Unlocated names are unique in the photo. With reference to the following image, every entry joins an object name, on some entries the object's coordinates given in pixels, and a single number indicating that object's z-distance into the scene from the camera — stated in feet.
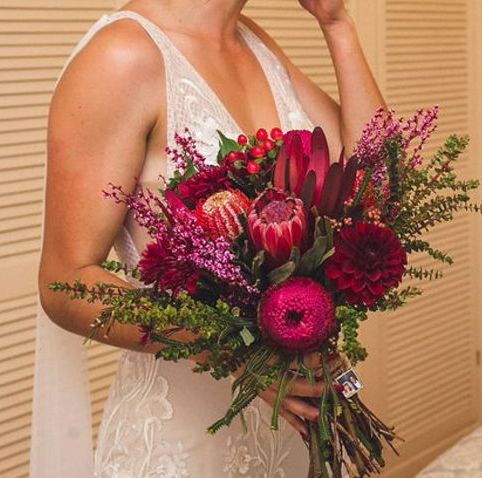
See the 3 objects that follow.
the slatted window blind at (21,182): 7.51
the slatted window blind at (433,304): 11.82
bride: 4.30
